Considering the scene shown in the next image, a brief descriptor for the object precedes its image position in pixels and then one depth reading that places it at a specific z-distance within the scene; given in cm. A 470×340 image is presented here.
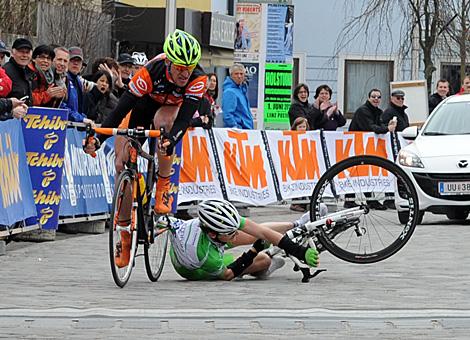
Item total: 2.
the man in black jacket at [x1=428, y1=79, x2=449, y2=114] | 2536
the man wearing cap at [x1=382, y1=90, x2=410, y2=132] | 2402
